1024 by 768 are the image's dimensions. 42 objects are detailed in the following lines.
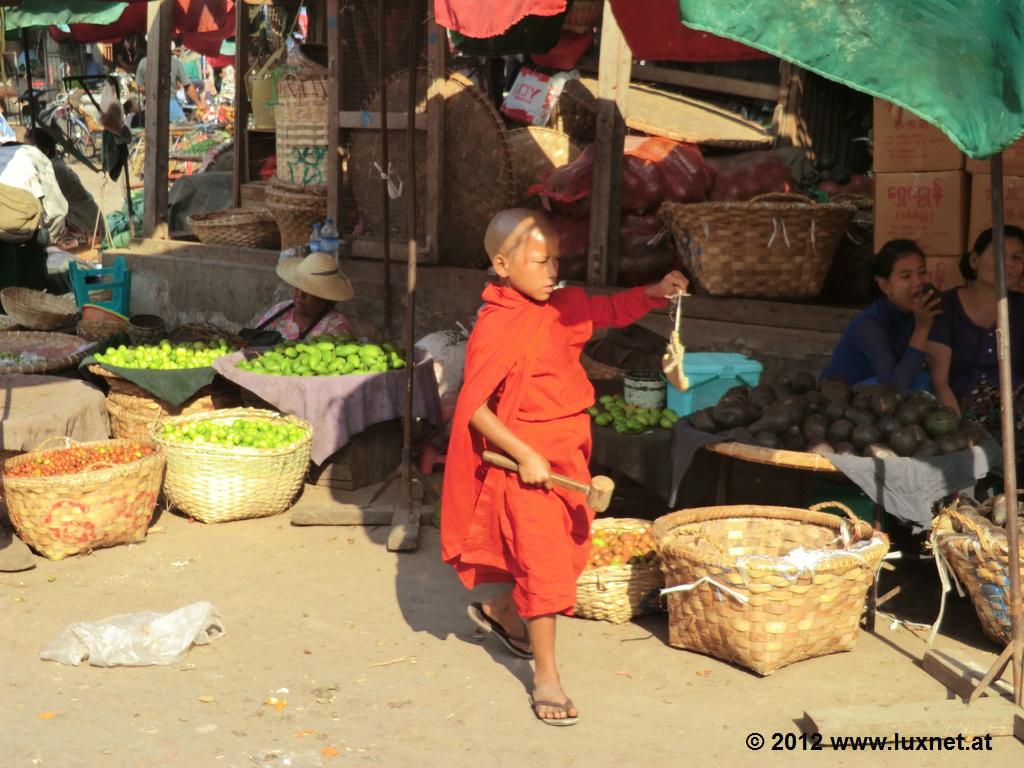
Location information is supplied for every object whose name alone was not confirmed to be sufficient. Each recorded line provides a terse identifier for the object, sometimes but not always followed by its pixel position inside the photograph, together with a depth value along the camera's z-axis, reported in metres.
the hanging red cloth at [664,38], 6.17
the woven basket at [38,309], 9.28
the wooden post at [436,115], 7.81
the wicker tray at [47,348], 7.65
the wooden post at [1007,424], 3.78
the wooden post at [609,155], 7.20
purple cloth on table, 6.52
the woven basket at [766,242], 6.45
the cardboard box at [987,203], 5.95
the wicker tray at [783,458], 4.64
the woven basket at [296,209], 8.67
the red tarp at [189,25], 13.95
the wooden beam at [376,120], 7.95
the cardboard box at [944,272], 6.21
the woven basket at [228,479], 6.14
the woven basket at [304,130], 8.95
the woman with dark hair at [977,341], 5.24
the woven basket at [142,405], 7.07
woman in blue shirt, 5.11
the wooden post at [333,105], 8.08
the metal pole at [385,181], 6.83
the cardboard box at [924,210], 6.16
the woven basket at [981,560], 4.28
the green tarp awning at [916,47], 3.30
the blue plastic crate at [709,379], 6.01
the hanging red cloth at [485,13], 4.09
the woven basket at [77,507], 5.56
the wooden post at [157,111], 9.73
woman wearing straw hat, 7.25
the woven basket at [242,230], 9.35
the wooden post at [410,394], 5.80
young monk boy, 4.10
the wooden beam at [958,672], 4.14
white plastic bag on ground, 4.50
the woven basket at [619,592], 4.87
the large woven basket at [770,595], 4.23
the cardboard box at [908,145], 6.16
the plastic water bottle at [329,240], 7.95
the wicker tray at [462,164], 7.88
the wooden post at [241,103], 10.30
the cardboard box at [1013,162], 5.92
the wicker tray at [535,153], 8.55
